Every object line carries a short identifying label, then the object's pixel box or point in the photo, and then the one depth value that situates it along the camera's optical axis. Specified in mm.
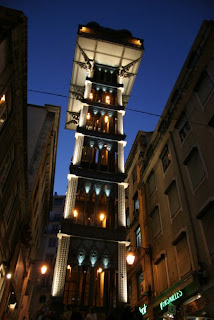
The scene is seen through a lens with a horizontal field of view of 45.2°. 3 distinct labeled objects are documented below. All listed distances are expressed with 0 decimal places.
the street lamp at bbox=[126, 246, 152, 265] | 16750
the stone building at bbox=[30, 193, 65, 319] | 43000
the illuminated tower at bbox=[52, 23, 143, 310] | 17219
